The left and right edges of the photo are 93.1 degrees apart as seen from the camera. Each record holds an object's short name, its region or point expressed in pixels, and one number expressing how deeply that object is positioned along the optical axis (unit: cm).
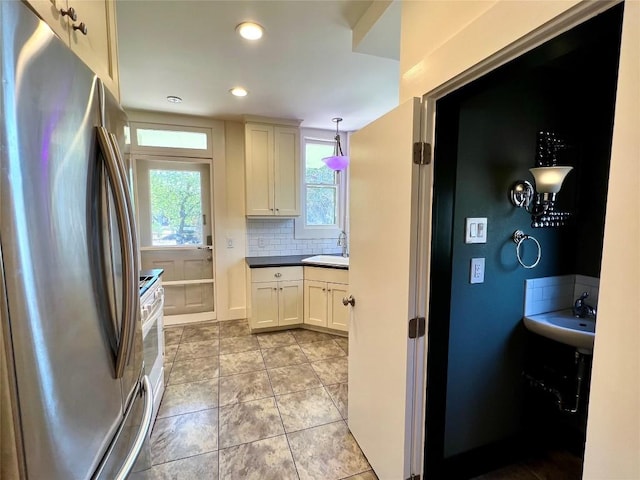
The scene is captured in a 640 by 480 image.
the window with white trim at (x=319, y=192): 418
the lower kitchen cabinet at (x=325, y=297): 345
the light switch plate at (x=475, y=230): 147
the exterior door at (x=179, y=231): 374
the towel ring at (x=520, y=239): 160
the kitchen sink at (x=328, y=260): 345
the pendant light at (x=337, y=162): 312
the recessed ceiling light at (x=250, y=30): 184
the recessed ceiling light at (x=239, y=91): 281
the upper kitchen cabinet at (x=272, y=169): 365
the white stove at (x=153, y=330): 183
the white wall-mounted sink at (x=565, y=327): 143
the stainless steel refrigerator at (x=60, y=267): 54
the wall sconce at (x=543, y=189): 150
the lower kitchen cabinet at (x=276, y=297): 352
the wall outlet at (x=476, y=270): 152
